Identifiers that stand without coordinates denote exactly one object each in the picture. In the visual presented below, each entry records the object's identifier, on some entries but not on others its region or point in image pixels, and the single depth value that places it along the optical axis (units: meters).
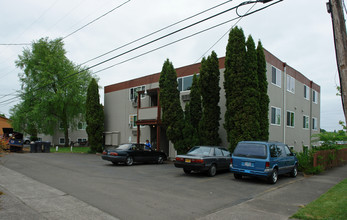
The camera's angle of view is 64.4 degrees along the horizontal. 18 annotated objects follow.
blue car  11.17
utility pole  6.10
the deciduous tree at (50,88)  35.16
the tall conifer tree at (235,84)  16.48
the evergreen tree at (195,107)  19.48
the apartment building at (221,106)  21.16
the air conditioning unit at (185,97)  21.58
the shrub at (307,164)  14.67
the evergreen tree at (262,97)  17.55
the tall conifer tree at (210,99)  18.30
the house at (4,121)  47.97
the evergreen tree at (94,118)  28.70
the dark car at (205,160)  12.72
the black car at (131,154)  16.72
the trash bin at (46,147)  28.59
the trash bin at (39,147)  28.29
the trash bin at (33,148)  28.09
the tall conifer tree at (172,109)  19.67
